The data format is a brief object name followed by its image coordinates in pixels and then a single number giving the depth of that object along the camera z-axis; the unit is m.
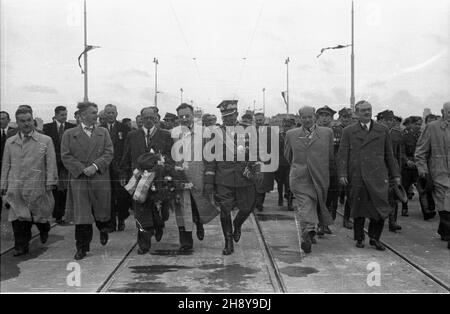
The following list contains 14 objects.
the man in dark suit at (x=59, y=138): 9.37
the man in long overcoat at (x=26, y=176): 7.11
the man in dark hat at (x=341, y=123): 10.38
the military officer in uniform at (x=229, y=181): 7.34
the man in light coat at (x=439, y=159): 7.71
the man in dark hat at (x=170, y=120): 10.01
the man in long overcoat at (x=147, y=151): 7.32
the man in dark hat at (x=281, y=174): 11.47
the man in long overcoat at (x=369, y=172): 7.45
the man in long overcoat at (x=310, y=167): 7.50
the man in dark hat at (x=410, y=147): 10.78
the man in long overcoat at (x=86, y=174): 7.00
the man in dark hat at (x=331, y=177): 9.18
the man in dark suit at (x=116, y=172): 8.95
